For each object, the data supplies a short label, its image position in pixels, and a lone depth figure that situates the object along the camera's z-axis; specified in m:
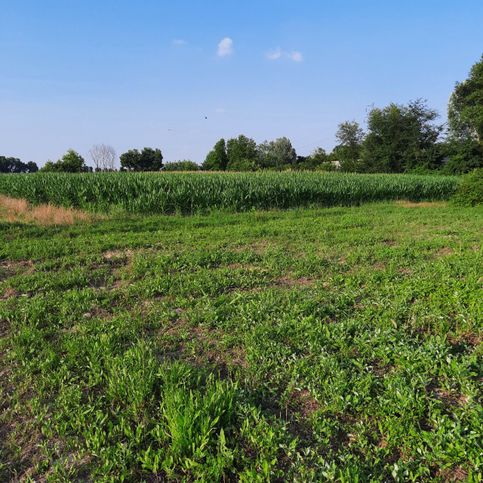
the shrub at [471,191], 16.31
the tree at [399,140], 46.41
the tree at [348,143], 56.88
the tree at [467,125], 40.34
